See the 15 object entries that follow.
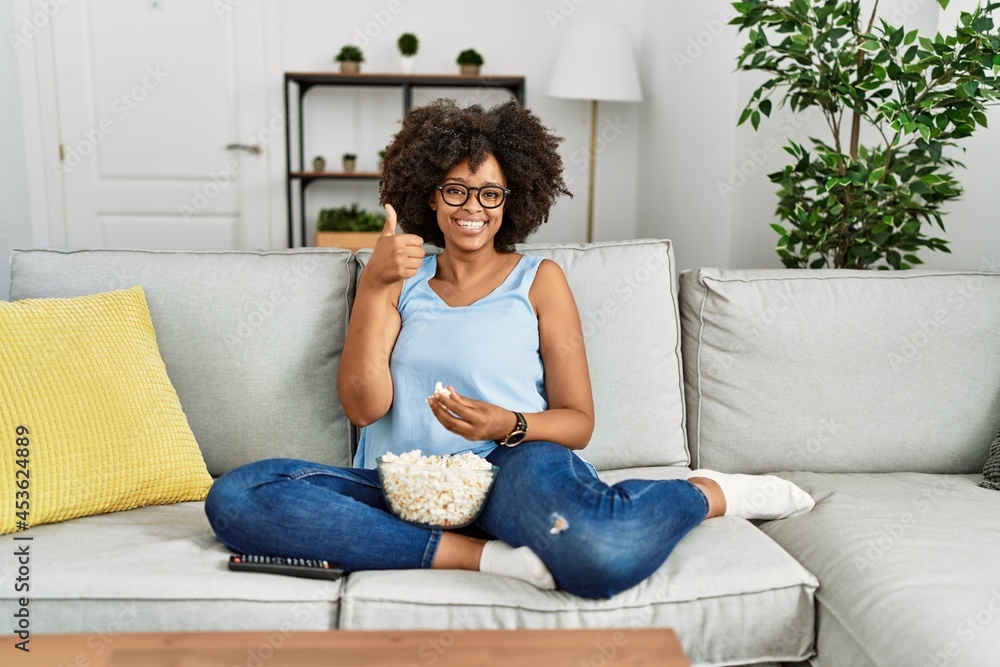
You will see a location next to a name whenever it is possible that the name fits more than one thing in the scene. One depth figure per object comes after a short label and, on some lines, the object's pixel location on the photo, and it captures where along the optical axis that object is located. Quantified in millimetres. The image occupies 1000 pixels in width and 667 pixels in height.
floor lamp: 3572
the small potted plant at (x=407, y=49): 3738
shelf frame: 3646
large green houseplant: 1747
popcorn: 1190
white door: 3768
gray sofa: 1274
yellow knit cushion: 1319
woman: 1222
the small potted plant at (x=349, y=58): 3693
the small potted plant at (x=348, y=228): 3623
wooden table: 853
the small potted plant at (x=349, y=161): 3773
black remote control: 1215
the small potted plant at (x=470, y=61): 3738
